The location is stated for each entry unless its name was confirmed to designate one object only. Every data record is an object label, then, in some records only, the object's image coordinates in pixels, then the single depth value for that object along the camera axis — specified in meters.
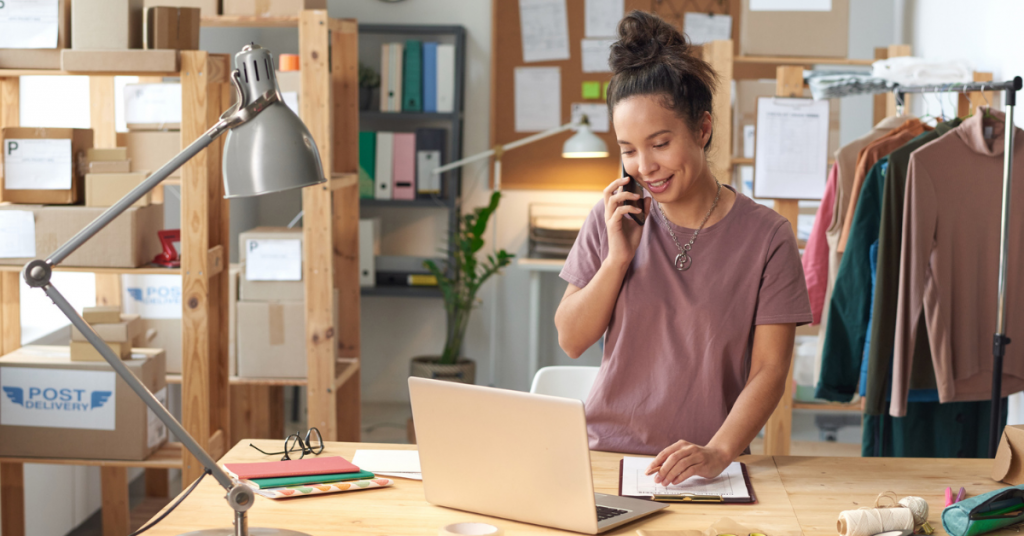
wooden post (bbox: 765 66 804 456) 2.96
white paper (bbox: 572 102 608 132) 4.73
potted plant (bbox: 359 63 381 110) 4.59
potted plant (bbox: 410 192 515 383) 4.43
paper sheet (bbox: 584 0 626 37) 4.70
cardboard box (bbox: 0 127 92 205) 2.51
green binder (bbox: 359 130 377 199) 4.57
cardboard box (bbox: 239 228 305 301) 2.99
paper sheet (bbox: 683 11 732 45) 4.57
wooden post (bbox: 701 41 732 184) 2.91
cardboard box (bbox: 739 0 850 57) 3.54
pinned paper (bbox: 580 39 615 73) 4.71
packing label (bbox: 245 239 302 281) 2.98
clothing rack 2.23
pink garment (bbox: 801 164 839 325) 2.89
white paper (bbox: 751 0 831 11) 3.64
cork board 4.73
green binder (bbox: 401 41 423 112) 4.56
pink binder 4.58
